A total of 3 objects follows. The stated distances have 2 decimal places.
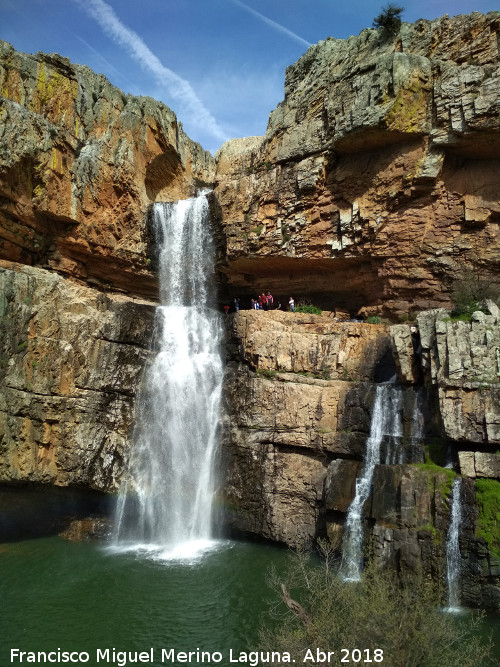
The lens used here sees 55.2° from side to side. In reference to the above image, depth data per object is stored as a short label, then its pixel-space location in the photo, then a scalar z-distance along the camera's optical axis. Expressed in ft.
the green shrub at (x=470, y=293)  59.31
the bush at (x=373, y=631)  30.42
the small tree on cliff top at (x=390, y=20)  81.21
